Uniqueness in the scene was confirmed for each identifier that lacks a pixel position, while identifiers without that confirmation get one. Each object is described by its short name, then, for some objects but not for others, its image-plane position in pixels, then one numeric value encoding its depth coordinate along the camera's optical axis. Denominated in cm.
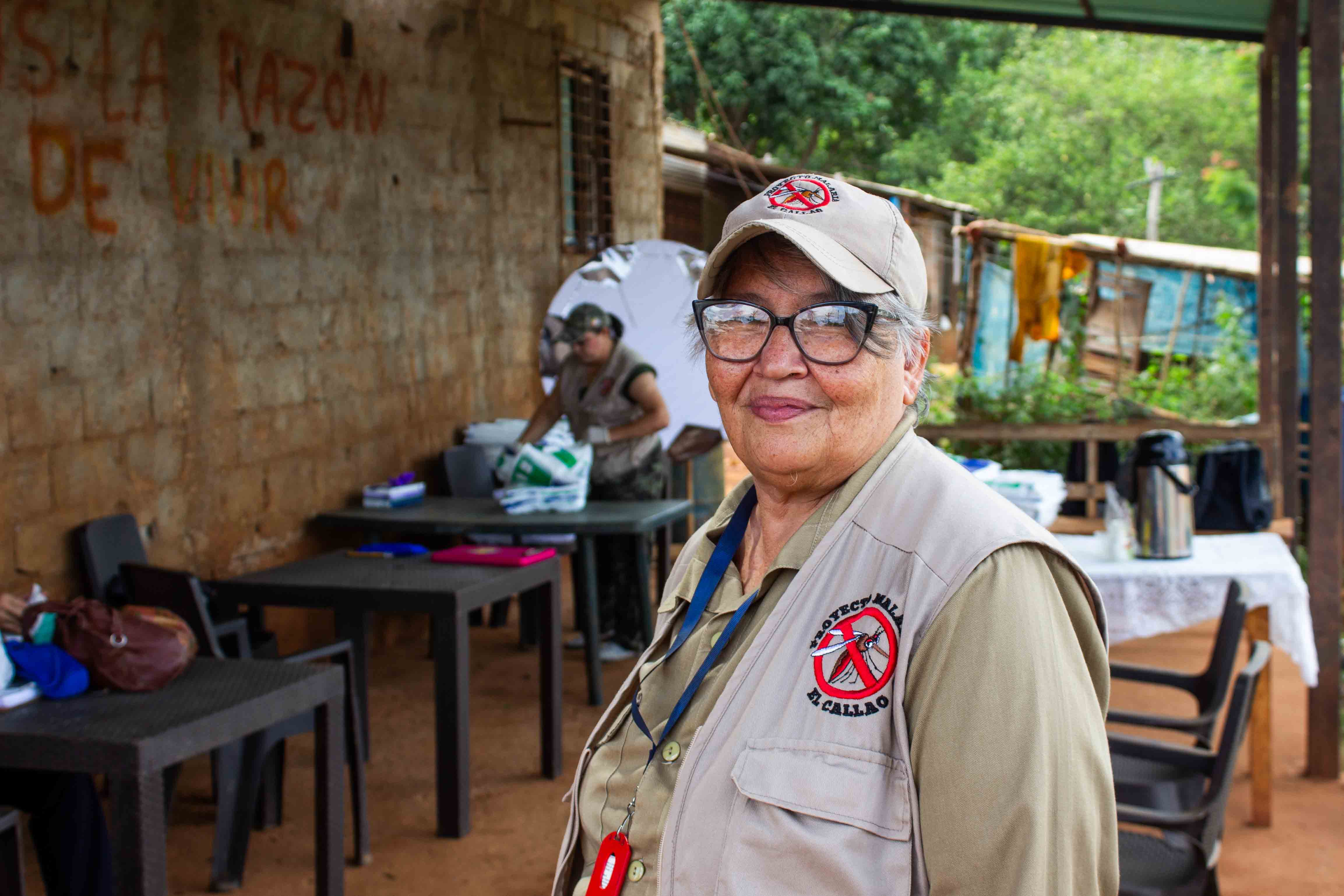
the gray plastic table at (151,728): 256
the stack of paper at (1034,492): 427
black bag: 507
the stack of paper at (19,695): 277
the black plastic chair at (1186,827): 282
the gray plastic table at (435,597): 400
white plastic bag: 529
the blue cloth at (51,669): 285
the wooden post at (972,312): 1062
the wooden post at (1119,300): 936
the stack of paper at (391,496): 563
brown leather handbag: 291
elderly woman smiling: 118
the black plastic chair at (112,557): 418
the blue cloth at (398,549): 463
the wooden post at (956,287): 1241
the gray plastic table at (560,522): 506
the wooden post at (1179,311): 1279
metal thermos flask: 417
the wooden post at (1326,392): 460
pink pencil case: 440
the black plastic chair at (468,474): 645
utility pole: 2036
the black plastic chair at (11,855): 263
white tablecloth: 401
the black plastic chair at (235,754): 354
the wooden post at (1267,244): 648
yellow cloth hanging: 937
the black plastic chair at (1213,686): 330
